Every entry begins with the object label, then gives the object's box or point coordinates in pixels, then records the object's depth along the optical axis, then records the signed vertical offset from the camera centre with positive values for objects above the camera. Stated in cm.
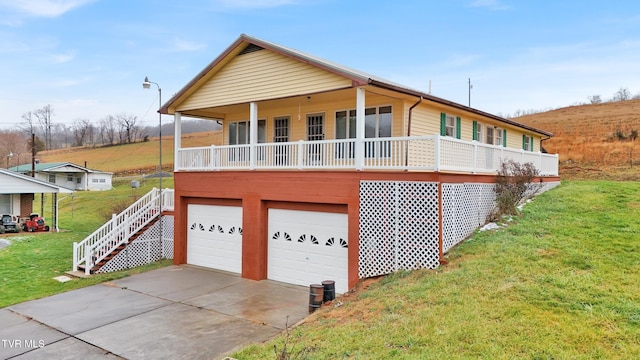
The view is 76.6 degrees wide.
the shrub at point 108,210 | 2334 -198
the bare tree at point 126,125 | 8676 +1247
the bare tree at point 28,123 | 8286 +1265
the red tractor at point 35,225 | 2302 -244
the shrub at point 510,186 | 1247 -6
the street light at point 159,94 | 1477 +337
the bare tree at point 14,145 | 6675 +651
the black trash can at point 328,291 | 927 -247
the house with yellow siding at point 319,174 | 980 +26
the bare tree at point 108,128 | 8888 +1213
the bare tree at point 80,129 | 9250 +1224
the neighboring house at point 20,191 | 2250 -49
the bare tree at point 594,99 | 7058 +1533
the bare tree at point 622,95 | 6719 +1524
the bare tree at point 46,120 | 9050 +1411
